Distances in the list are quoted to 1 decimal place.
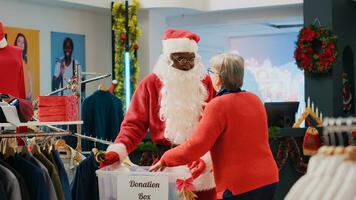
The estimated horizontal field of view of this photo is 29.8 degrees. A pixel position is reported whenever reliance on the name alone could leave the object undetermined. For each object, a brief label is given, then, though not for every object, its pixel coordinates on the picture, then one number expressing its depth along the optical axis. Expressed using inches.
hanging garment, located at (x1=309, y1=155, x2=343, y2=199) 97.5
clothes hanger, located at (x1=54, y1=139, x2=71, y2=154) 196.2
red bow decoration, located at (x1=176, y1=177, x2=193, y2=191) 142.3
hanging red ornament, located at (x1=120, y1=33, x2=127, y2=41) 402.0
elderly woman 140.4
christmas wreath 361.4
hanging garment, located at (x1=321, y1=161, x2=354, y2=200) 96.2
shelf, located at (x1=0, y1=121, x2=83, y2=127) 132.6
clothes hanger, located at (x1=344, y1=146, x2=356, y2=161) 99.8
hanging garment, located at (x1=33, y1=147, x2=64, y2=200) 150.0
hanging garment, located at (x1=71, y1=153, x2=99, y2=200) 154.5
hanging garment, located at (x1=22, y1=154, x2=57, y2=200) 144.5
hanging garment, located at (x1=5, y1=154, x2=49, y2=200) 142.3
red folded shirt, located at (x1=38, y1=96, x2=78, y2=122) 154.4
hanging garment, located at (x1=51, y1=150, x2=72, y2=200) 154.5
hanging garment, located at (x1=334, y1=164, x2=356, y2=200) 94.6
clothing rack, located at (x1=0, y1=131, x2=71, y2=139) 135.1
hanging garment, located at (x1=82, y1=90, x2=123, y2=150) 282.2
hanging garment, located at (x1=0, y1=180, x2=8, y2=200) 132.3
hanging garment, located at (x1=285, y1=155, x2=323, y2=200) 100.0
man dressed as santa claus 159.3
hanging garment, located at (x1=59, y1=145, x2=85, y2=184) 195.0
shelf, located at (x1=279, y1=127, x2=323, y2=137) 270.1
